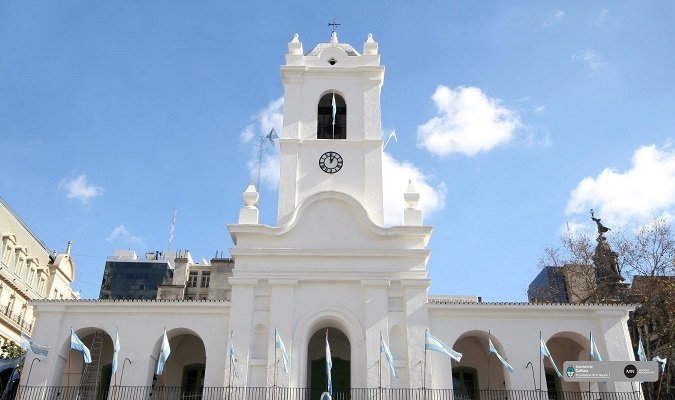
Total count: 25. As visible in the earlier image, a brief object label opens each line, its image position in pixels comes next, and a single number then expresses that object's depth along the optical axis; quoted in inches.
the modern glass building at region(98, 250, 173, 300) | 2221.9
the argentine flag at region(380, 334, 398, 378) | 853.8
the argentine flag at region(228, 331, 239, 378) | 872.9
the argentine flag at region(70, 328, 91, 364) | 872.3
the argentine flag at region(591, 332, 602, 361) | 860.0
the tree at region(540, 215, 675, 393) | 1090.7
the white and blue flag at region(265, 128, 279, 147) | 1100.8
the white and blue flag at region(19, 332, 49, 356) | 874.1
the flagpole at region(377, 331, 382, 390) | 860.0
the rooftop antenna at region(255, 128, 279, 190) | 1100.9
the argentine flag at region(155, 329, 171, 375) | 852.0
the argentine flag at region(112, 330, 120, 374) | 858.9
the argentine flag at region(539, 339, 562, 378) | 866.8
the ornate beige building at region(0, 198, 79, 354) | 1352.1
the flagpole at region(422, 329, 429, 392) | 864.0
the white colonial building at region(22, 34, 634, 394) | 893.2
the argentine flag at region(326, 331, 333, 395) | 809.7
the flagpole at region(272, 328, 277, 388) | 863.3
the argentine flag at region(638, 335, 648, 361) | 884.0
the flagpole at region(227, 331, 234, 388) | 861.8
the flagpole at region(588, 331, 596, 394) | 858.8
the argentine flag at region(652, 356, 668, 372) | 875.3
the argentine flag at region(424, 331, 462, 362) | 848.3
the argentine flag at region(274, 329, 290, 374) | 870.4
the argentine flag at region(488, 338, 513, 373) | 863.7
